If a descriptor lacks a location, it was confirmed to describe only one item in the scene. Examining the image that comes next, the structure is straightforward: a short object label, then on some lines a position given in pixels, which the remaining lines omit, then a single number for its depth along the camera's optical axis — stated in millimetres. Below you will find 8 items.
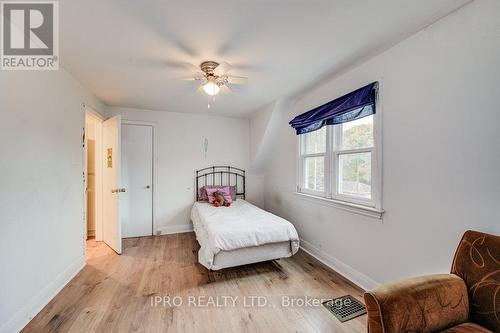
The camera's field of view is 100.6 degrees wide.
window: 2244
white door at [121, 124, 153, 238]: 3887
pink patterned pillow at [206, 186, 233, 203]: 3946
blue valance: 2148
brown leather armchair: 1062
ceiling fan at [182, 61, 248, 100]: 2205
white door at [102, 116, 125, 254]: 3117
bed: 2320
